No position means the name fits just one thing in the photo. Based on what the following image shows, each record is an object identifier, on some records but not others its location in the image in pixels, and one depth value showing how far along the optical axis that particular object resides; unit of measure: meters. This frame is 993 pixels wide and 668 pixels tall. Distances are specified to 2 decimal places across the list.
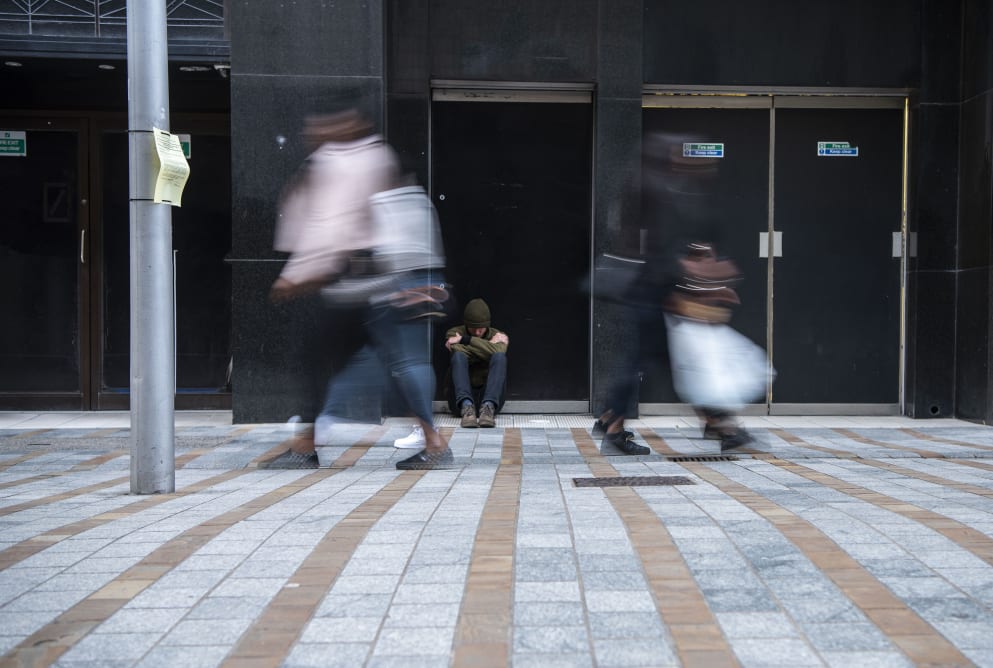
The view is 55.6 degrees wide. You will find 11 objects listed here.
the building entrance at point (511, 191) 8.88
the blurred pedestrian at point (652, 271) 6.21
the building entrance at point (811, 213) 8.98
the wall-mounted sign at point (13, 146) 9.05
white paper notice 4.85
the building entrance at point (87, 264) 9.04
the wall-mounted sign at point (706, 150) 8.98
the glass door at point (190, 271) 9.06
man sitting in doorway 8.10
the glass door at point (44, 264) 9.04
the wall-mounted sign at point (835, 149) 9.01
